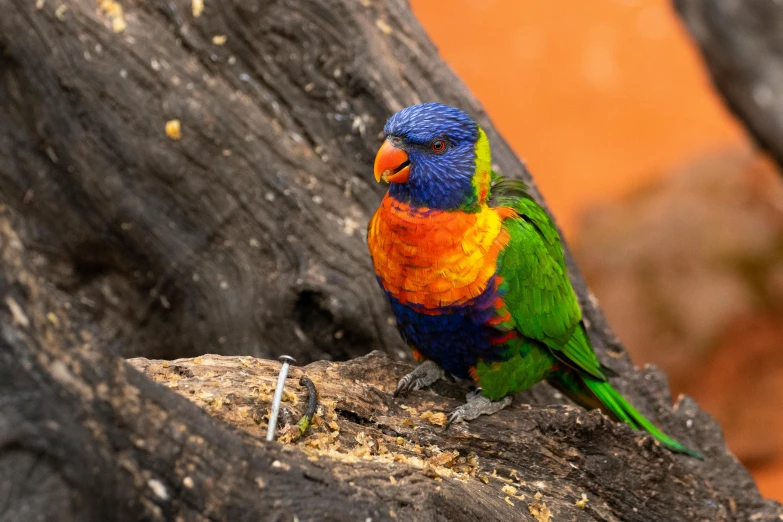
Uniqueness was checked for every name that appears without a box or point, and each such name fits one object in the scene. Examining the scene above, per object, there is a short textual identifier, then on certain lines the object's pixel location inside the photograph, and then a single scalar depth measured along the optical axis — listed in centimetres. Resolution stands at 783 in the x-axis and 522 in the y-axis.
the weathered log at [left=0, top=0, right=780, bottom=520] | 588
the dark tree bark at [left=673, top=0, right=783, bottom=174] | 881
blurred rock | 1160
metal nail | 341
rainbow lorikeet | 470
